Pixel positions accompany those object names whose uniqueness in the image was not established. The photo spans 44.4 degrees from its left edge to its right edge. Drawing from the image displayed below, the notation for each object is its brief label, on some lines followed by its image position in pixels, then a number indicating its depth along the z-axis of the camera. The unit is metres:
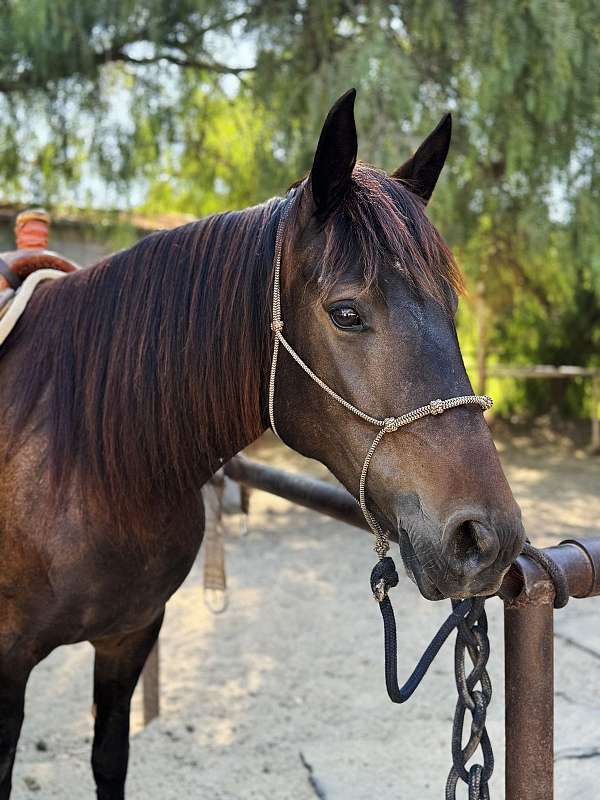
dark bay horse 1.06
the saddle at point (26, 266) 1.58
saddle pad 1.53
